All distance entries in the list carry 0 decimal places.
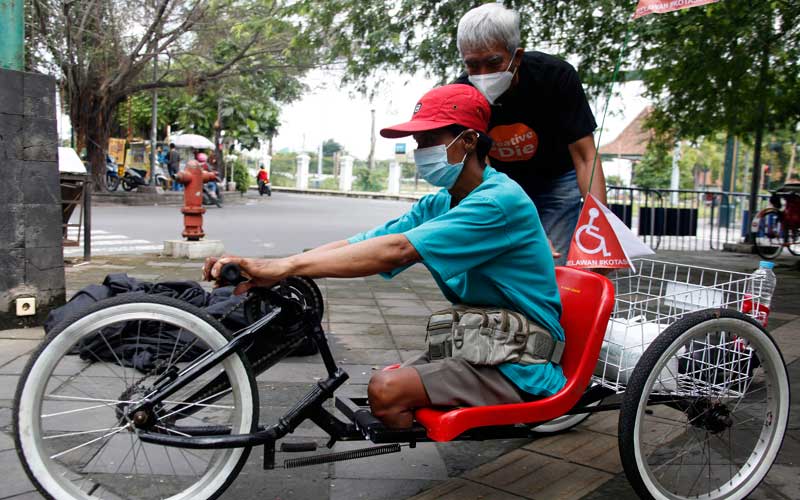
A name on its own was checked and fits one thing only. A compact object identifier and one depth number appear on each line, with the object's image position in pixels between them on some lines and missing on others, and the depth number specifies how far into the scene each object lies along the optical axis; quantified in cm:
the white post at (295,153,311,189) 4578
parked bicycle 1182
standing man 294
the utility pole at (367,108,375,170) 4818
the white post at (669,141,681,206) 1850
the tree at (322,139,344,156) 8081
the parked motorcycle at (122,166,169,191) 2402
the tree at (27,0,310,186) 1680
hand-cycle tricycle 211
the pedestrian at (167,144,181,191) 2750
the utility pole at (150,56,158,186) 2341
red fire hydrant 908
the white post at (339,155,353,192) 4438
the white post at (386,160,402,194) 4353
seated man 214
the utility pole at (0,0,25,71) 475
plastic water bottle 270
